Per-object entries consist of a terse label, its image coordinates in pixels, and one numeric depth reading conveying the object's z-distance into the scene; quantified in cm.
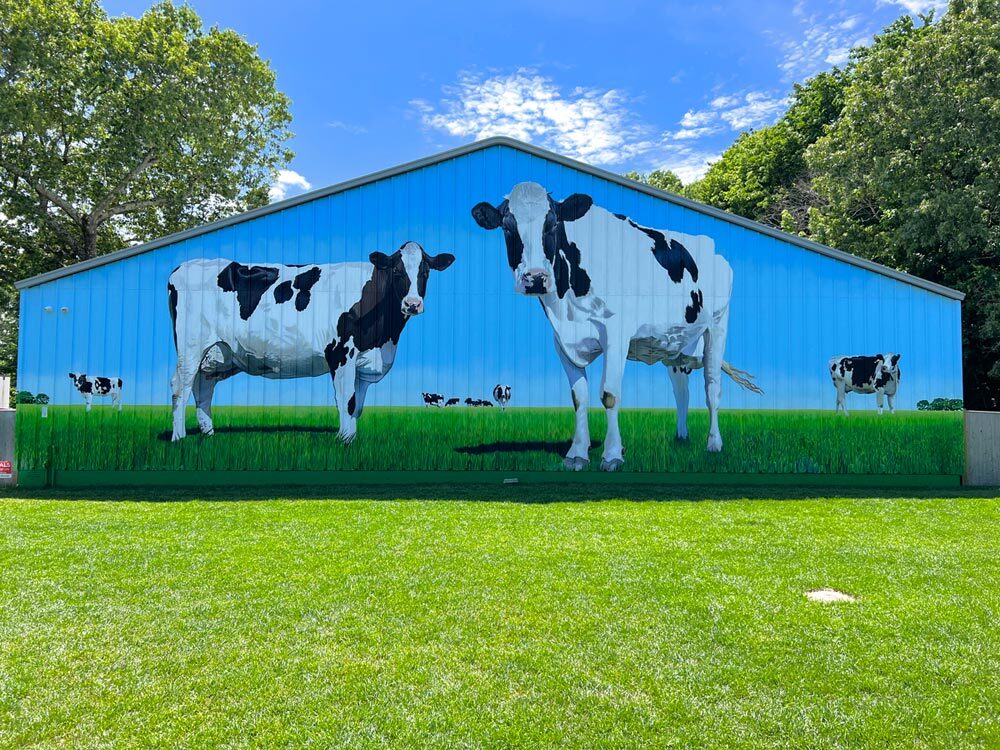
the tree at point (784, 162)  2866
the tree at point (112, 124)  2069
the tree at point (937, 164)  1675
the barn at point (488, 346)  1259
